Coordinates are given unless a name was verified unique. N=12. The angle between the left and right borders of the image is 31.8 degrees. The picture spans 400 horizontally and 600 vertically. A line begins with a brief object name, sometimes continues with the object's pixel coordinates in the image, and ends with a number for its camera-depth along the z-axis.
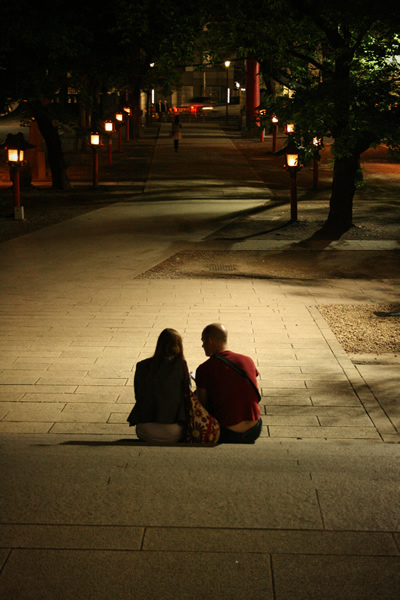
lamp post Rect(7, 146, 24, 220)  17.82
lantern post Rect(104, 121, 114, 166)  30.62
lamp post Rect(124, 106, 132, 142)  46.77
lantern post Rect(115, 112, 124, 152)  39.44
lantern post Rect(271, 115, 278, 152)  37.71
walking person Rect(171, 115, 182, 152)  38.34
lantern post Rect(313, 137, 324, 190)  19.44
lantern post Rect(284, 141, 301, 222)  17.41
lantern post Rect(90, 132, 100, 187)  24.31
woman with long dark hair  4.89
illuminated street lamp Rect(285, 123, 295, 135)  24.00
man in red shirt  4.96
